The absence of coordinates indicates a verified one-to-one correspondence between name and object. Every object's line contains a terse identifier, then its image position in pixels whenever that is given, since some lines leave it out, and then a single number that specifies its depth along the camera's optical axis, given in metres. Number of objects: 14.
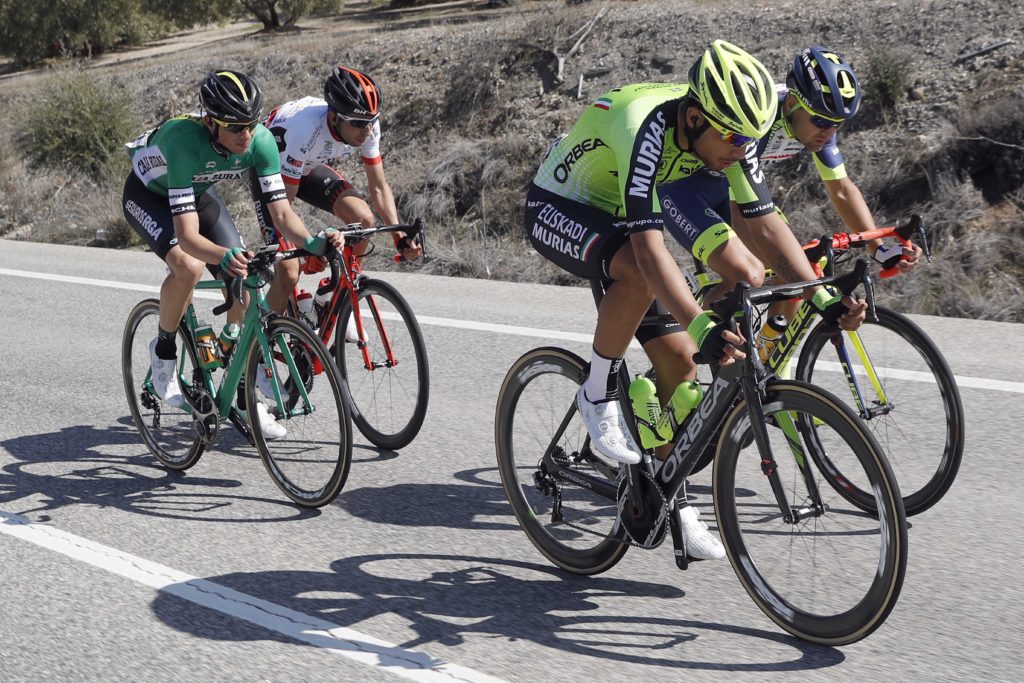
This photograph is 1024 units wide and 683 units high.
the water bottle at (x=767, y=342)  9.40
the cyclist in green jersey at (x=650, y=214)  7.32
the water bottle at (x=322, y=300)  12.40
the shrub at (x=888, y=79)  25.19
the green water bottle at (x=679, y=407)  7.63
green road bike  10.03
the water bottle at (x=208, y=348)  11.31
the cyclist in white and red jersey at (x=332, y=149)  12.16
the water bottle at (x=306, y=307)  12.67
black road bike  6.61
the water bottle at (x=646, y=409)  7.97
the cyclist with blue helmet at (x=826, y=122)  9.47
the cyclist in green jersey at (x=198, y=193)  10.59
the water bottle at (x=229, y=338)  11.19
